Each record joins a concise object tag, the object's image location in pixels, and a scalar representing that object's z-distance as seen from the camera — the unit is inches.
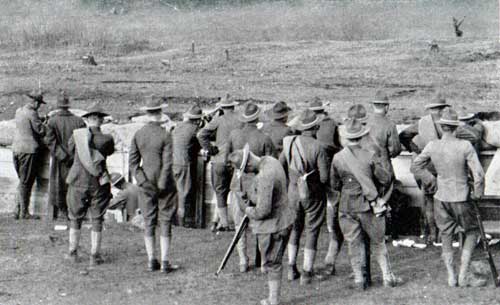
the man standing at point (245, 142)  756.0
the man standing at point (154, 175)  768.9
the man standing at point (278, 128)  786.2
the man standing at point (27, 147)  1000.2
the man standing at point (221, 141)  896.9
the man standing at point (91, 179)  802.8
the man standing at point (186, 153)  933.2
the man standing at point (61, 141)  943.0
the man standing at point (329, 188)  764.0
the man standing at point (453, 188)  698.2
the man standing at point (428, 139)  826.8
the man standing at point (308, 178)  730.8
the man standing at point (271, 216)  652.7
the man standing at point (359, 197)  695.7
